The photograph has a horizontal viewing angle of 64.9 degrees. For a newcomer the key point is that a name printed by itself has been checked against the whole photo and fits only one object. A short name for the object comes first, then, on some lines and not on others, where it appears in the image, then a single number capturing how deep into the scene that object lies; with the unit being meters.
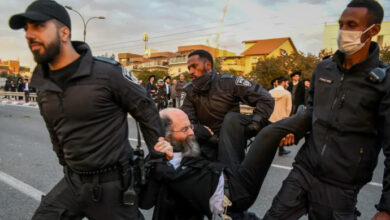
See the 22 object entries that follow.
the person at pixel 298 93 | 8.95
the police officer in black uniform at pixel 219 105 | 2.99
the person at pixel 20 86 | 25.06
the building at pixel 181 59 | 69.06
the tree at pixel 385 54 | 21.33
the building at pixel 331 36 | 38.03
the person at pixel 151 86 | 13.70
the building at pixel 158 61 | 74.96
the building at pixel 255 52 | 55.21
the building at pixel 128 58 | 91.94
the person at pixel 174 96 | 13.77
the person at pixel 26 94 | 20.53
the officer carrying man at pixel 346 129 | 1.88
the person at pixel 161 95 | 13.39
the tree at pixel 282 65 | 28.08
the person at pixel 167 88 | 13.82
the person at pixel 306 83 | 9.27
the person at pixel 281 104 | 6.71
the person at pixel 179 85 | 12.68
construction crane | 32.22
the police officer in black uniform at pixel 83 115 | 1.84
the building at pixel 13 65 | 126.96
